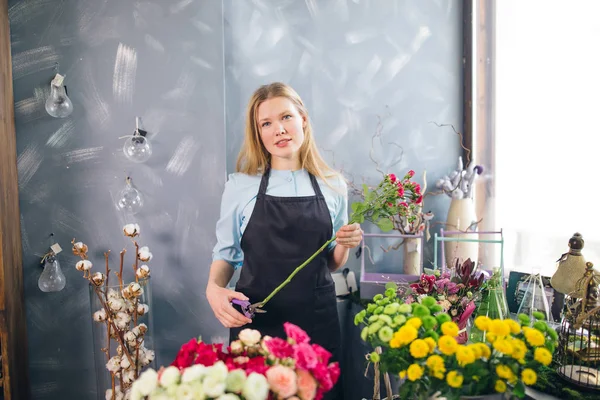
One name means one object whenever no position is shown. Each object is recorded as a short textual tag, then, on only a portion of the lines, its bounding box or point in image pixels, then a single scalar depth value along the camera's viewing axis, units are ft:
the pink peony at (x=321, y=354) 2.65
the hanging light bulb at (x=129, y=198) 6.53
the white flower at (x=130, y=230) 5.98
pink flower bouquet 2.40
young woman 5.67
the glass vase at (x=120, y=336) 5.85
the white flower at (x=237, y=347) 2.82
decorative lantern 3.99
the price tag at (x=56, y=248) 6.40
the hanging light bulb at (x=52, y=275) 6.32
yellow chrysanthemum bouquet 2.77
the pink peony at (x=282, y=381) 2.42
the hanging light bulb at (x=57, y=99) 6.20
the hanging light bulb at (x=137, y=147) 6.48
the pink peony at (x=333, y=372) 2.67
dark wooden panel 5.77
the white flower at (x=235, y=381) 2.44
